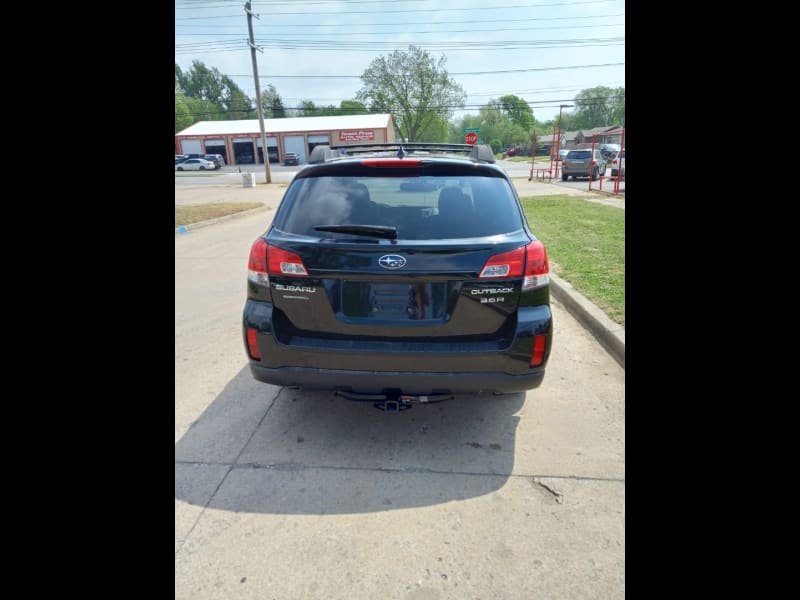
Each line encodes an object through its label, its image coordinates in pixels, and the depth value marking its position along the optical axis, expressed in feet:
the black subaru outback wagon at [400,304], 7.77
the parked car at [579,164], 81.20
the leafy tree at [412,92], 205.16
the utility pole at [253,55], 85.10
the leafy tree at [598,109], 312.09
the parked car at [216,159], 169.68
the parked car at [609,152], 116.24
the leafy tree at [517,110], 354.74
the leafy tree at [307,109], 287.69
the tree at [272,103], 280.78
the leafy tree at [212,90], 305.73
